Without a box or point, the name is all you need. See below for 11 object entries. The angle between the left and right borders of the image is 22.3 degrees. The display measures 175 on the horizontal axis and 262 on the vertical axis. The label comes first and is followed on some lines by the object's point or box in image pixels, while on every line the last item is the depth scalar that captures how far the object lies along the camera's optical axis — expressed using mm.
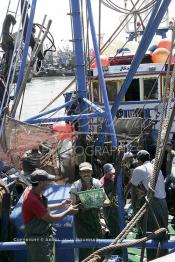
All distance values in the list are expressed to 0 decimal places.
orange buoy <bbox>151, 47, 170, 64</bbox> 12462
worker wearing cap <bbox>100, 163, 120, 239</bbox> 5699
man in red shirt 3916
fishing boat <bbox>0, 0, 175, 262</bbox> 4043
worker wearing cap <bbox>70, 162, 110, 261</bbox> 4730
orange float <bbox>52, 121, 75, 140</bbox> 6050
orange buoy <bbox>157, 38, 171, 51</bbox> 13281
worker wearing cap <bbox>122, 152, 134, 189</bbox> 7284
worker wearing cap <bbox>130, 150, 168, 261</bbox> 5020
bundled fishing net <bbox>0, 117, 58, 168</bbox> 5723
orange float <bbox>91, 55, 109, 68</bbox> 13112
